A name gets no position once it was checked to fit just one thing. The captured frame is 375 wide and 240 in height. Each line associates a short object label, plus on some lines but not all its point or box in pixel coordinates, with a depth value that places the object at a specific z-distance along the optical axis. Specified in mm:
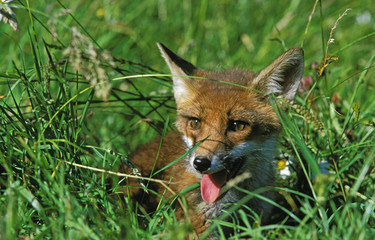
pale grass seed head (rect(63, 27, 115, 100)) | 4414
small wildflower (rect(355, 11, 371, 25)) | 13148
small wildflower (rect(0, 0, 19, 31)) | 4902
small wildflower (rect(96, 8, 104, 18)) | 11984
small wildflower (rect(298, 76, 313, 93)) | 8023
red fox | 6082
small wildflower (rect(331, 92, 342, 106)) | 8352
